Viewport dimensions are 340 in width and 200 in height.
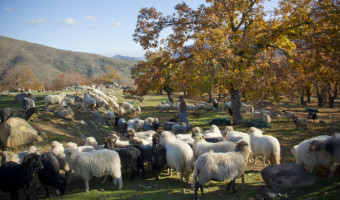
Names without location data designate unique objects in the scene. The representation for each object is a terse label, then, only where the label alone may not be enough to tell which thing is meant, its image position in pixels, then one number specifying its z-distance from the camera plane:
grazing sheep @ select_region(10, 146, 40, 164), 7.82
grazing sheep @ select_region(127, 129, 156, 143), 11.32
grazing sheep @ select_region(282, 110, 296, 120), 17.31
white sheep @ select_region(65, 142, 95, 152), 8.41
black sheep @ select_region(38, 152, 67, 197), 6.59
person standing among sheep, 15.49
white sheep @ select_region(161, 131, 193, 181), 7.16
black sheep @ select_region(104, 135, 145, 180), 7.56
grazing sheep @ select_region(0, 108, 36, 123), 10.55
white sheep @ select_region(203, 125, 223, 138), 10.44
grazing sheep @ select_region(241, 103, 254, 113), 23.51
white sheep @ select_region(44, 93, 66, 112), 14.54
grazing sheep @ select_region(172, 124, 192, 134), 14.24
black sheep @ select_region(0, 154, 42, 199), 6.06
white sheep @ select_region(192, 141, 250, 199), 5.96
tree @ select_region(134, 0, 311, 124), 12.78
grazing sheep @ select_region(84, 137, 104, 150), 9.40
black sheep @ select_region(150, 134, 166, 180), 7.64
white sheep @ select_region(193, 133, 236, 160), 7.82
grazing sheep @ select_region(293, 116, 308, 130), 14.28
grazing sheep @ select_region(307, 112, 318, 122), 16.89
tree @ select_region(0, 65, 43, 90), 43.25
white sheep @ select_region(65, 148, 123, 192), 6.84
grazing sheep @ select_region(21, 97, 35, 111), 13.21
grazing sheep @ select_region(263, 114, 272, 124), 17.12
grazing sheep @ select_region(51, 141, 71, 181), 7.89
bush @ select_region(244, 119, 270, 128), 15.43
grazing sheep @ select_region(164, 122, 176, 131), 16.22
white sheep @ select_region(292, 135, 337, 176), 6.59
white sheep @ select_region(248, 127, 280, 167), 7.79
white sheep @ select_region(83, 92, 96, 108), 18.39
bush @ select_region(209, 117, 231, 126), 17.23
